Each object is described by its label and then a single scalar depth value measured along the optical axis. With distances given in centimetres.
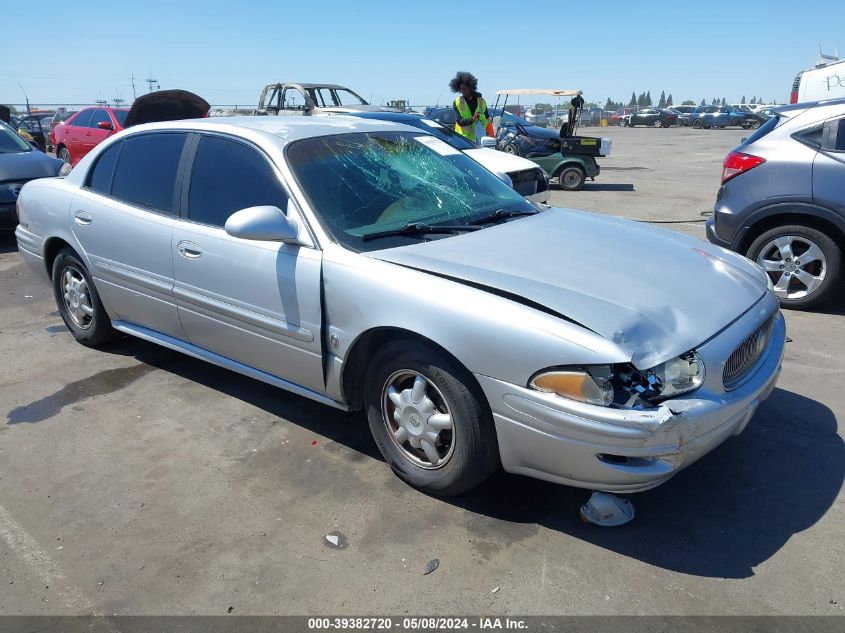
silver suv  533
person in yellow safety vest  1041
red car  1503
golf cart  1345
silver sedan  256
